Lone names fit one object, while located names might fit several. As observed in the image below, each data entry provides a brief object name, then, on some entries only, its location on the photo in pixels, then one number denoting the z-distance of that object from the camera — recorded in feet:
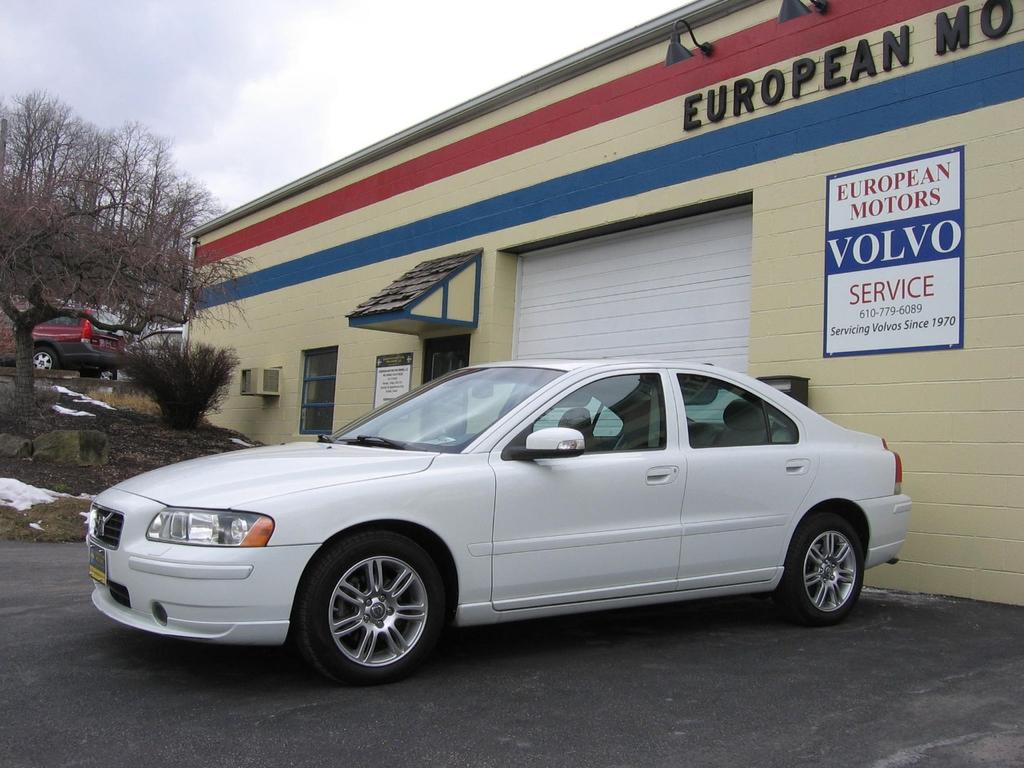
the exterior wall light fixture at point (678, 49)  30.81
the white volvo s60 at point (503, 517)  13.23
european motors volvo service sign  24.04
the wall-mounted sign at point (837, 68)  23.97
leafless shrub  51.44
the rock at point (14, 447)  37.17
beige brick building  23.38
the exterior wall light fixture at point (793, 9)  27.50
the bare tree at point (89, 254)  38.58
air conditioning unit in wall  52.60
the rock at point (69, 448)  37.53
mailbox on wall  26.25
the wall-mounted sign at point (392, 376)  42.44
